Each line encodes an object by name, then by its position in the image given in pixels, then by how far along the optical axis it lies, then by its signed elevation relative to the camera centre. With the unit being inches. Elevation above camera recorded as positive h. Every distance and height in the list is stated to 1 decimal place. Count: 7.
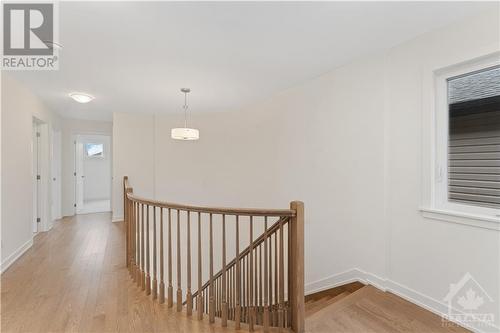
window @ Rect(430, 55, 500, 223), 72.9 +7.2
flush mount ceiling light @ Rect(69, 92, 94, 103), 137.6 +38.3
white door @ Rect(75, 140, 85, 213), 239.9 -9.7
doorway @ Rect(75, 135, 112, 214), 337.3 -9.5
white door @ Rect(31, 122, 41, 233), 165.8 -7.8
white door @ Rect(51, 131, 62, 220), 209.9 -8.4
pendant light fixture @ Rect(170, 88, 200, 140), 132.3 +16.6
